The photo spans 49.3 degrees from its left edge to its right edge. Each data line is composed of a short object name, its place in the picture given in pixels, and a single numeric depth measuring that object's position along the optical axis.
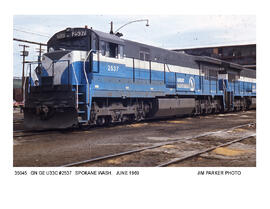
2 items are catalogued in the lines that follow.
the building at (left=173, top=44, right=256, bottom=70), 45.82
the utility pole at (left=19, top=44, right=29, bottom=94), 32.97
